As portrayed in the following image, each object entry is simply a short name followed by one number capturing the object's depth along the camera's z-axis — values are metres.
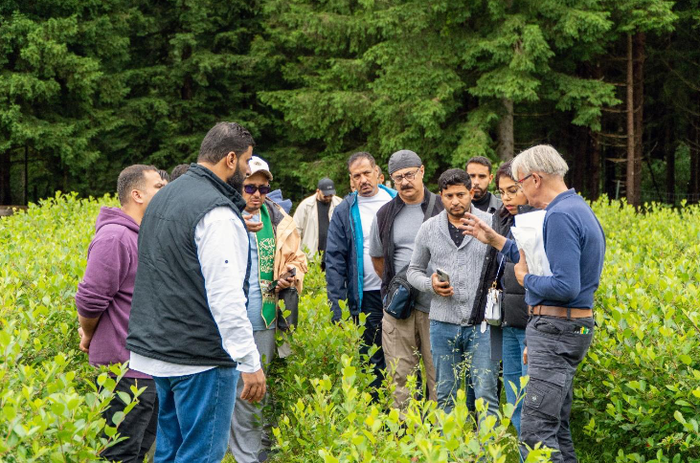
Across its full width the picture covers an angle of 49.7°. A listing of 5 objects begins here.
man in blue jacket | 6.54
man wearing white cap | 5.25
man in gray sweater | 5.47
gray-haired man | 3.97
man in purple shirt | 4.40
